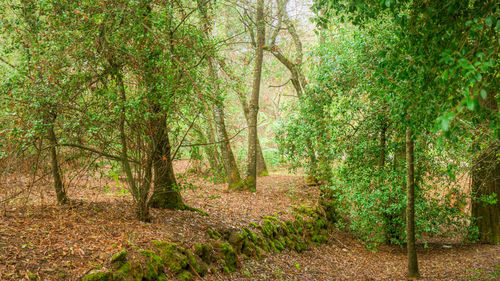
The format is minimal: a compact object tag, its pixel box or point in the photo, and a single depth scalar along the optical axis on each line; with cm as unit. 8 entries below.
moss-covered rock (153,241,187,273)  552
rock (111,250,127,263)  470
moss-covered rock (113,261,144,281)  452
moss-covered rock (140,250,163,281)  500
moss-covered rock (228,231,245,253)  738
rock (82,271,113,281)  422
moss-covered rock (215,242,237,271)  677
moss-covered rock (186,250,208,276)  591
